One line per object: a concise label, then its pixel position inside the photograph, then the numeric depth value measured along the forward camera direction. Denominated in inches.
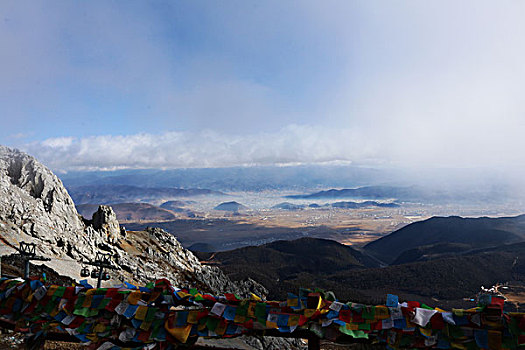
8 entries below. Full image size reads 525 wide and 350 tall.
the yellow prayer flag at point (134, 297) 177.9
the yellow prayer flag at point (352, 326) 161.5
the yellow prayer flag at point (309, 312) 162.4
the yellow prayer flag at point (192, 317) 172.4
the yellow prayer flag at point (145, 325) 174.6
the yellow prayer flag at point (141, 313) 175.3
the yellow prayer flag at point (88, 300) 183.2
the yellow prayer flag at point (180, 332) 169.3
